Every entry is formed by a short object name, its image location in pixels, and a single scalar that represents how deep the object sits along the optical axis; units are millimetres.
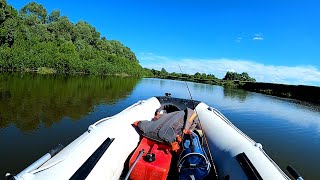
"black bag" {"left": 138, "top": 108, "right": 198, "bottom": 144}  2578
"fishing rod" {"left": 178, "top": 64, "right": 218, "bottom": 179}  2712
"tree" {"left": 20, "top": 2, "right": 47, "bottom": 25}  43119
